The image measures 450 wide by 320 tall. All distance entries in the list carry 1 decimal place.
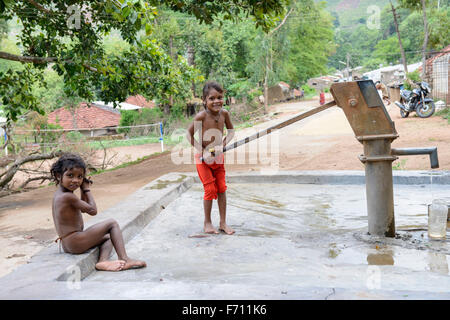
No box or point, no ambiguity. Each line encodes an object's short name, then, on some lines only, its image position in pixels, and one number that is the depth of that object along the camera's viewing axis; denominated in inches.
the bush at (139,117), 1195.9
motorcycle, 605.0
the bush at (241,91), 1238.3
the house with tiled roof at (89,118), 1373.0
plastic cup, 131.7
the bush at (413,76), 923.7
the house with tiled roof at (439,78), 808.9
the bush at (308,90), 2597.4
